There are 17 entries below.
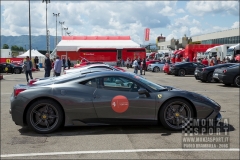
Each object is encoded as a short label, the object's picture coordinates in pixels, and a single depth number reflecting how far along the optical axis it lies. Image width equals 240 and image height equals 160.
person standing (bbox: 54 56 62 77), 16.75
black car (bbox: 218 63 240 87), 16.16
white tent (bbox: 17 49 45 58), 54.11
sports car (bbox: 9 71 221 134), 6.34
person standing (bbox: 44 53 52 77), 17.80
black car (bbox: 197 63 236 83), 19.05
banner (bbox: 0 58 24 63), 42.55
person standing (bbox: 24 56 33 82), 18.61
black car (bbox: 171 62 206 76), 26.17
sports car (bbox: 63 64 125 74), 14.28
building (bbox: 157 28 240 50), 72.00
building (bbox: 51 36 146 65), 46.38
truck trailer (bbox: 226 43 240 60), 36.96
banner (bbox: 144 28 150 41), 67.81
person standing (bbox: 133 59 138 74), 26.60
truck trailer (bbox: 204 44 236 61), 39.81
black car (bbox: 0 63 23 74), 30.62
